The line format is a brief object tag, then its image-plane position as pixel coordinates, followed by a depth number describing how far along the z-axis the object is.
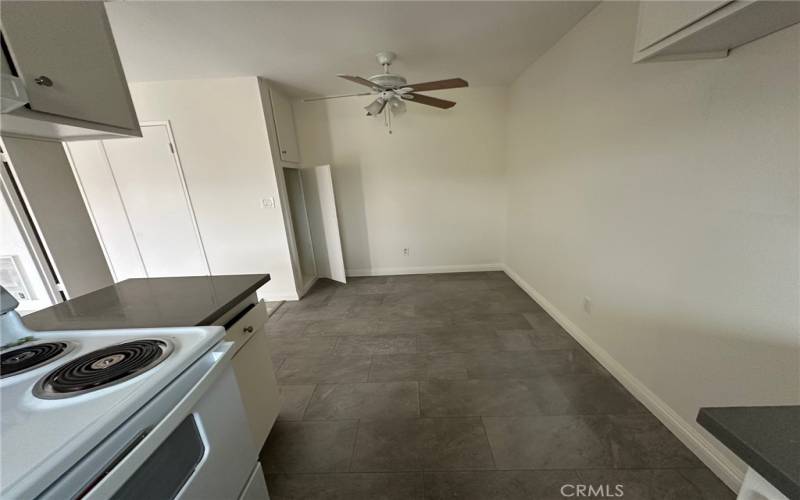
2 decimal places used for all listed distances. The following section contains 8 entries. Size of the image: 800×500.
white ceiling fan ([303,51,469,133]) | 2.29
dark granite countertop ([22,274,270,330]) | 1.06
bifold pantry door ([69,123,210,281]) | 3.12
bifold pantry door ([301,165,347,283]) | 3.82
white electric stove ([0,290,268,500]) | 0.49
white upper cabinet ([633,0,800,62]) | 0.89
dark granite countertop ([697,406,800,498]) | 0.43
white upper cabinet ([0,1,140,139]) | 0.97
